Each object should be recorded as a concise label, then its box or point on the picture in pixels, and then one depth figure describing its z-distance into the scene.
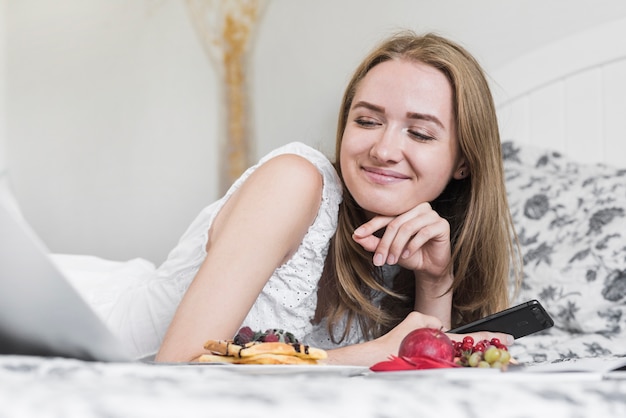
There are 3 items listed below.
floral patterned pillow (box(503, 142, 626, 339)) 1.60
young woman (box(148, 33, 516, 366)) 1.13
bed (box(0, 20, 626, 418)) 0.32
